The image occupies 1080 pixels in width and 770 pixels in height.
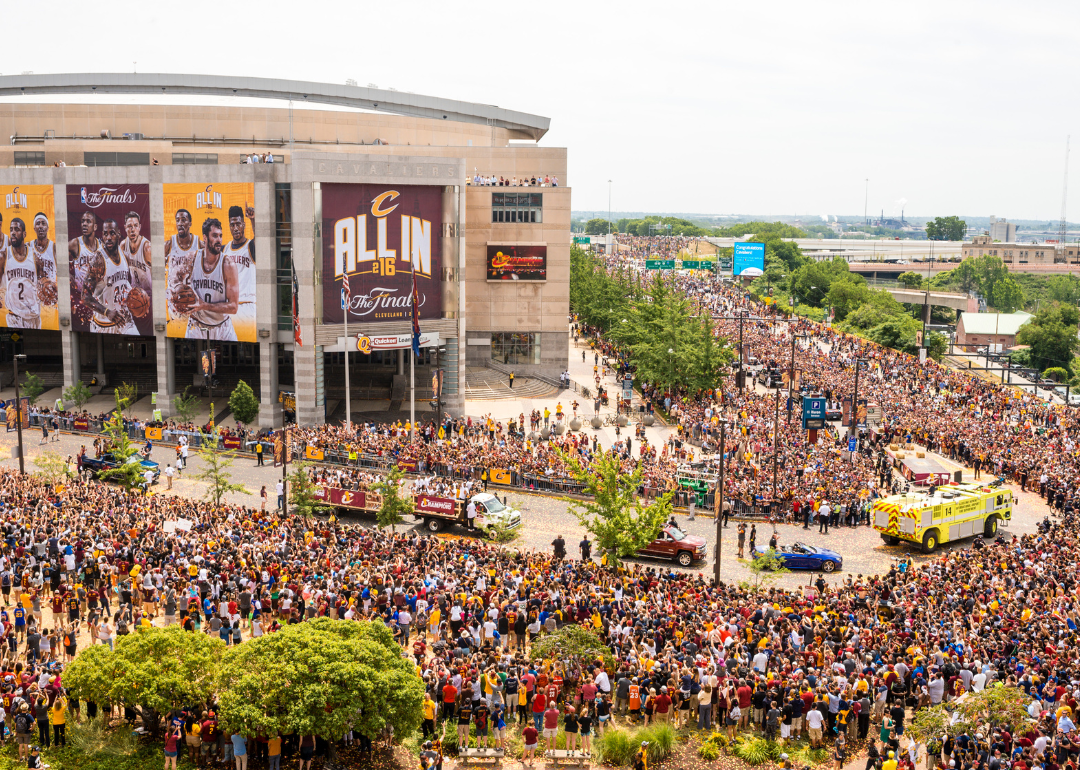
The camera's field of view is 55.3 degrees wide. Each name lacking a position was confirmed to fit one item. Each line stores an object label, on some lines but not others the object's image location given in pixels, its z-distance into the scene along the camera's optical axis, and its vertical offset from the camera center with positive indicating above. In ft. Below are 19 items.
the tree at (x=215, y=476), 139.03 -31.98
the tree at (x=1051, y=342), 396.57 -32.58
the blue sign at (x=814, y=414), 169.27 -25.80
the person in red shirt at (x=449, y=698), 78.18 -33.53
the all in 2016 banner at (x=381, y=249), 194.80 +0.68
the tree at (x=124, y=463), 142.41 -29.60
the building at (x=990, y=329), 435.12 -30.43
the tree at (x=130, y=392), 201.05 -27.88
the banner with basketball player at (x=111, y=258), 204.54 -1.50
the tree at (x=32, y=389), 213.46 -28.58
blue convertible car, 125.59 -36.87
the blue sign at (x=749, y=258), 483.51 -1.24
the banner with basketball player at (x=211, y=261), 196.13 -1.81
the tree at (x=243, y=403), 190.19 -27.80
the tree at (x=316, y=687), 68.18 -29.01
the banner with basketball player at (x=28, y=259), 213.87 -1.77
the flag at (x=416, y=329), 180.96 -13.26
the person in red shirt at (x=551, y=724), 75.41 -34.23
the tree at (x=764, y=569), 111.45 -35.06
